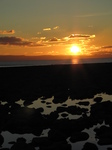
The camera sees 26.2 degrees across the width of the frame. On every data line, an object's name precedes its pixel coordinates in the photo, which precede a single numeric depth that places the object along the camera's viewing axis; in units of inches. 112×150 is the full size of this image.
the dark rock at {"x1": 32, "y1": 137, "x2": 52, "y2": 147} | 399.2
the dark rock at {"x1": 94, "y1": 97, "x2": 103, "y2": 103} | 796.8
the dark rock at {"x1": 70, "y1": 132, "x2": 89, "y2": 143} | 422.1
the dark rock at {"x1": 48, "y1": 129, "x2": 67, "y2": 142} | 417.9
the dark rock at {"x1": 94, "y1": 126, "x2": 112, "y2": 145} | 400.5
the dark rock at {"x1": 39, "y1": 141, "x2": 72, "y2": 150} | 366.0
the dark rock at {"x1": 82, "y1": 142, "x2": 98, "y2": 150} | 371.6
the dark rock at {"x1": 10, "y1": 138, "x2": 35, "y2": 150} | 359.9
